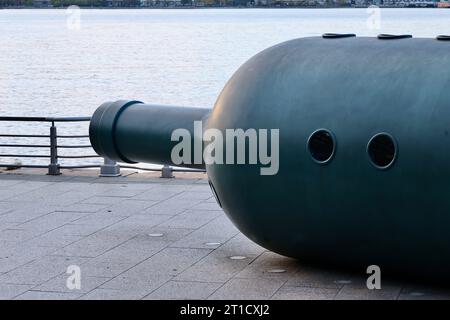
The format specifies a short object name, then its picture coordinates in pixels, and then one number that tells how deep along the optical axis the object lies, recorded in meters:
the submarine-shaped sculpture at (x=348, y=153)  13.65
